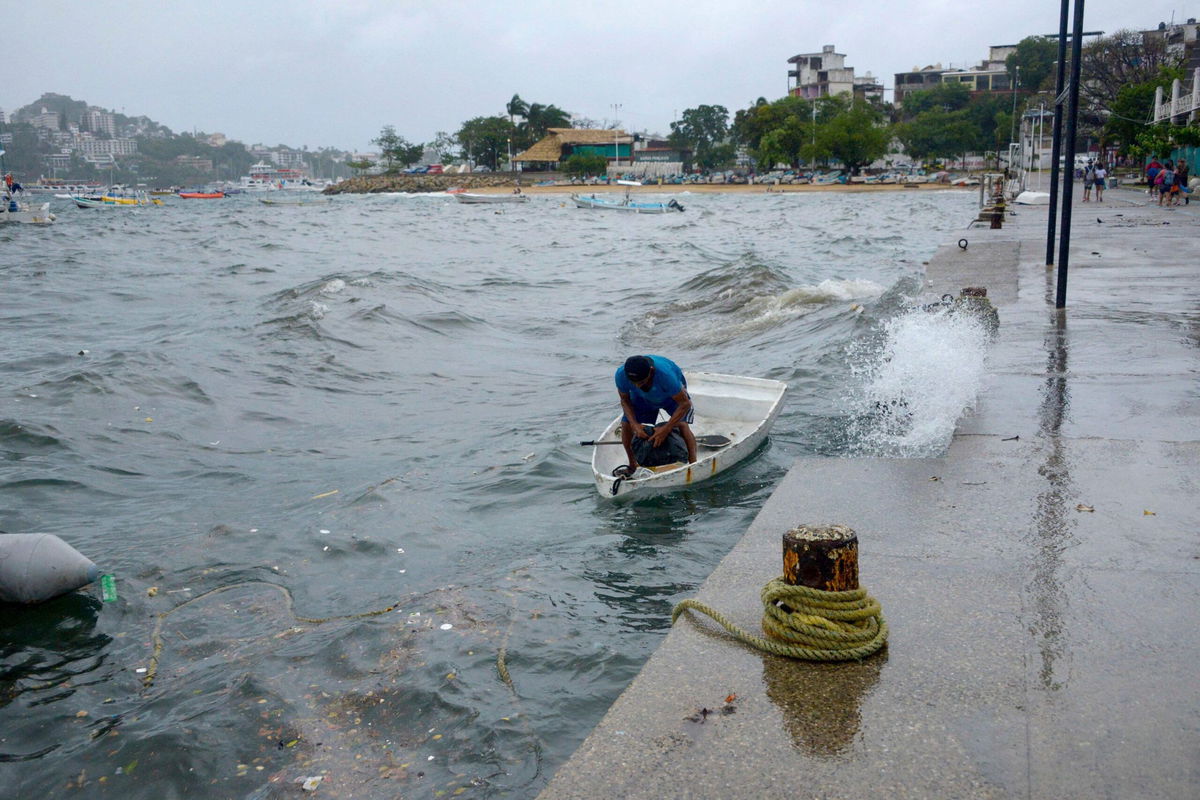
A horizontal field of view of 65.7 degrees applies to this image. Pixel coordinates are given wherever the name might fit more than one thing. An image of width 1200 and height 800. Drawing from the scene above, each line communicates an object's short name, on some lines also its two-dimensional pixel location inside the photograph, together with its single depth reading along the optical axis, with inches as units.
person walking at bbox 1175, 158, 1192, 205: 1154.8
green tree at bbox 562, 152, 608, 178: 4675.2
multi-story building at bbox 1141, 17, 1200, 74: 2901.1
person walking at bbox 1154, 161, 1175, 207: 1154.3
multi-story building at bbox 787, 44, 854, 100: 5590.6
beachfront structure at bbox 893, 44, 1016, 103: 5211.6
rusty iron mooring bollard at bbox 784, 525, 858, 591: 147.9
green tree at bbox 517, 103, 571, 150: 5418.3
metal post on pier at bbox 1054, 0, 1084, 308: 398.6
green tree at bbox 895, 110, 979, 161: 4269.2
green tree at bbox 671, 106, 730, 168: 5378.9
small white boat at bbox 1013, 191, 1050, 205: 1401.3
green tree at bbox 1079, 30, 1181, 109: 2935.5
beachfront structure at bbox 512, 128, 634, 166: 4896.7
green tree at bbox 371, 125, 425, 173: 5954.7
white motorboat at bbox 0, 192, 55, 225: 2001.7
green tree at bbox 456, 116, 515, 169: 5334.6
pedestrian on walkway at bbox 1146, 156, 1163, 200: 1364.4
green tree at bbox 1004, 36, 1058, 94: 4653.1
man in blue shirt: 295.6
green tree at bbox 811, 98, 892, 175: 4037.9
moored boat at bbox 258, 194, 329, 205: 3941.9
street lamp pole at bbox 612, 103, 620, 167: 4995.1
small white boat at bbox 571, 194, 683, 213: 2571.4
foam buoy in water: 233.3
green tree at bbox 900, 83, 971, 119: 4842.5
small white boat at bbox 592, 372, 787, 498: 302.4
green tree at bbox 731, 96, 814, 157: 4156.0
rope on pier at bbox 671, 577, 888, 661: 147.1
